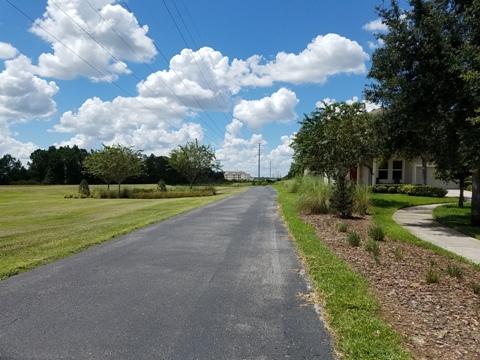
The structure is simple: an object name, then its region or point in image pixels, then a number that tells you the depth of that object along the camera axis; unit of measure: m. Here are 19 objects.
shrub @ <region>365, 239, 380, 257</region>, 7.55
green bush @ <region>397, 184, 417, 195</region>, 28.77
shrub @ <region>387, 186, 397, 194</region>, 30.94
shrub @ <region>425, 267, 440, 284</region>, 5.62
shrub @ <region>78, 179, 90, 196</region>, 37.81
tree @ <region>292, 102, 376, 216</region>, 14.16
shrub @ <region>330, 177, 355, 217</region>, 13.79
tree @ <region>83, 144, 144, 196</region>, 39.47
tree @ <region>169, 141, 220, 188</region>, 46.44
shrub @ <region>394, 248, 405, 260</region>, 7.30
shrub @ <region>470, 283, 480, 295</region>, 5.12
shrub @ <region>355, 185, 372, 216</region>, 15.32
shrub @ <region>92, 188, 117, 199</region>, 37.00
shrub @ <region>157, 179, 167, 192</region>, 41.25
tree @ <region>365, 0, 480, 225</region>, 11.32
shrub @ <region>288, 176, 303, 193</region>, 32.13
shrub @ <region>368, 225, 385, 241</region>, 9.32
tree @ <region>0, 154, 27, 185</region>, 80.77
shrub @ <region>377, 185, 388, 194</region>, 31.08
